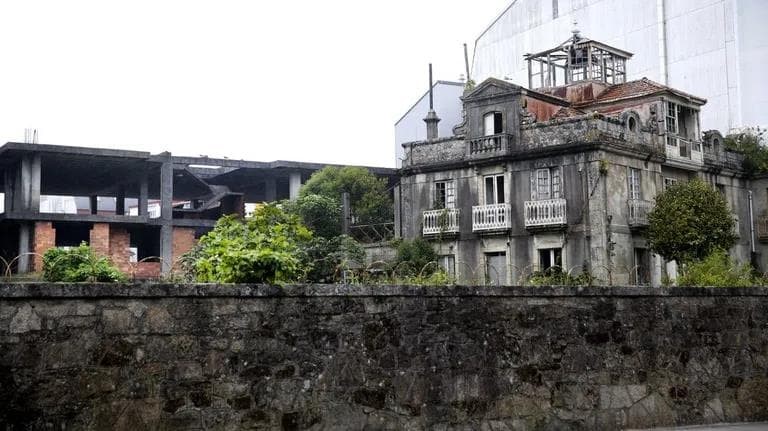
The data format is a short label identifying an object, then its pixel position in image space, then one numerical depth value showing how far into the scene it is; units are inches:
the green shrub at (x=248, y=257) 377.1
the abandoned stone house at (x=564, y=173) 1487.5
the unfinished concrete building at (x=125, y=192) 1713.8
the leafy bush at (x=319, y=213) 1743.4
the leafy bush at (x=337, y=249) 1514.5
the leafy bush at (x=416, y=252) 1567.4
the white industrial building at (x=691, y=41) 1722.4
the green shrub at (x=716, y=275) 571.0
